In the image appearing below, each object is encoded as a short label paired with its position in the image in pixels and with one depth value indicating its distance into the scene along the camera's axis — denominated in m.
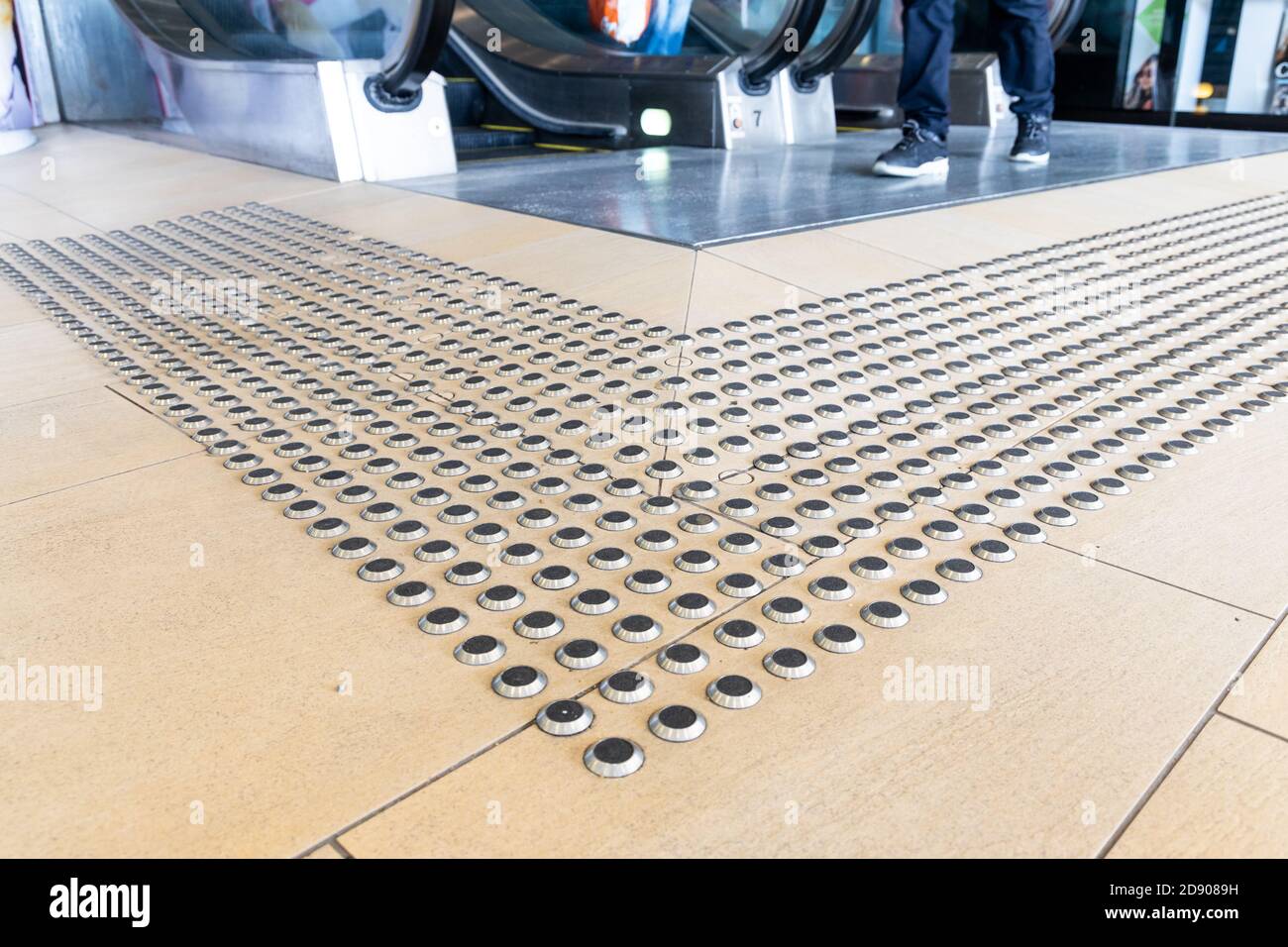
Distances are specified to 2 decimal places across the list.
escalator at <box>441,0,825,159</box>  5.79
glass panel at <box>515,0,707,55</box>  7.97
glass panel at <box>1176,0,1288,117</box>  7.72
